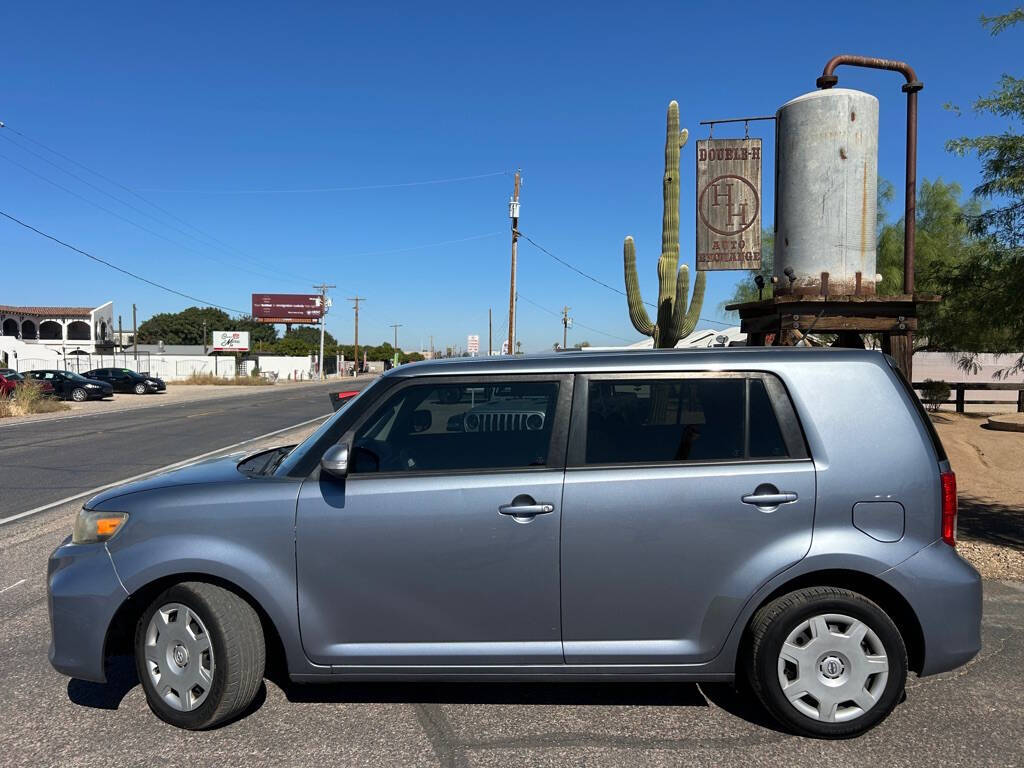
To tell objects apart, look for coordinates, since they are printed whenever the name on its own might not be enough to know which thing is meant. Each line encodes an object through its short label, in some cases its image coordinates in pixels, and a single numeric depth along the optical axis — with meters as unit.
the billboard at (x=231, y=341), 79.38
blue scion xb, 3.21
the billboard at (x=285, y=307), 102.00
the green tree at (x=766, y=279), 22.24
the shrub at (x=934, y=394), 19.73
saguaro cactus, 12.99
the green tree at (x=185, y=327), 109.50
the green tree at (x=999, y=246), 6.81
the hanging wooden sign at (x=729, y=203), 9.33
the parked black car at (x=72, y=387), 33.00
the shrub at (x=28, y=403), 24.73
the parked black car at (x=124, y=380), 40.69
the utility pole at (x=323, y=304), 75.09
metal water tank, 7.14
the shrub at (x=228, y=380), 56.62
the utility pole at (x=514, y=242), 29.67
